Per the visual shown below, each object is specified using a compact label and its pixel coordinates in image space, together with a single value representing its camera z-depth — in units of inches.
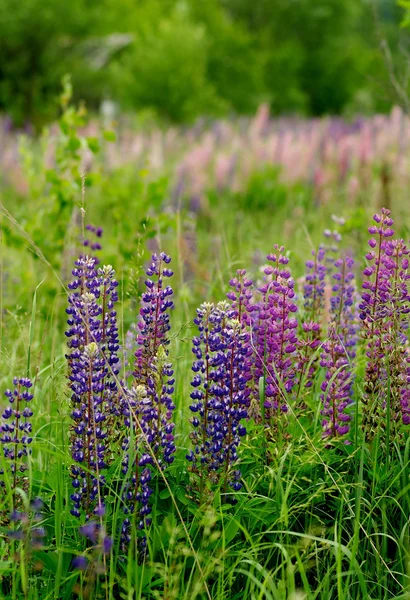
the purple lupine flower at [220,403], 169.6
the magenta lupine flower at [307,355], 194.9
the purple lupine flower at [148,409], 160.2
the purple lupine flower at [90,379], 164.7
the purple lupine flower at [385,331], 187.3
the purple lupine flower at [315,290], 231.8
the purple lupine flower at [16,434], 162.1
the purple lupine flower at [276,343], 185.8
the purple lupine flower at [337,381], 190.2
